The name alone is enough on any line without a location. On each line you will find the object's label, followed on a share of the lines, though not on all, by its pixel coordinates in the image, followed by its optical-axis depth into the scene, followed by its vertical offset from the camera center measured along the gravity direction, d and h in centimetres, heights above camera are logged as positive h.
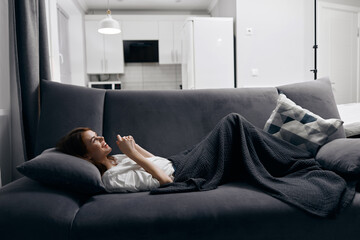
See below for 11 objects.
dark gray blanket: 124 -34
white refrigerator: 448 +70
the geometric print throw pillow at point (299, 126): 158 -17
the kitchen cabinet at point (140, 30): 584 +138
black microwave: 585 +98
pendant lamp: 391 +101
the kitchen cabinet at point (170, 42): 593 +114
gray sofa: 103 -43
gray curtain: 186 +25
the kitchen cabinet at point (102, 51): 575 +97
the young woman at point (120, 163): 137 -33
